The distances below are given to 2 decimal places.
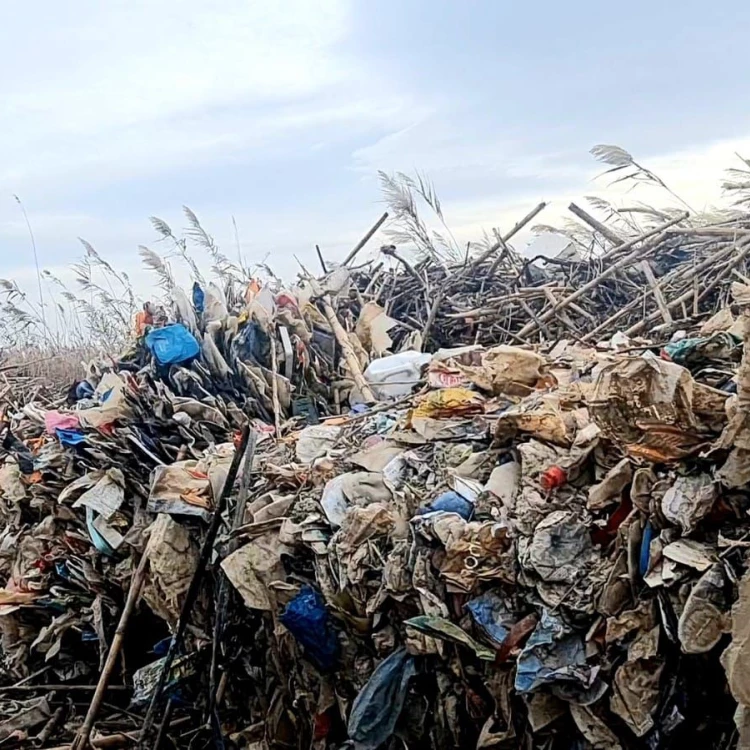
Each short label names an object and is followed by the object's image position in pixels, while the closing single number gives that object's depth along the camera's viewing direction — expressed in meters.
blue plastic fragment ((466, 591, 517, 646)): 1.96
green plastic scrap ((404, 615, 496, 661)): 1.97
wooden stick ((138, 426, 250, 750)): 2.62
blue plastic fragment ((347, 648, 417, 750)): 2.14
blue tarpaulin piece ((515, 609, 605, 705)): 1.79
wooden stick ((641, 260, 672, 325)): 3.94
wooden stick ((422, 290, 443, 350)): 4.88
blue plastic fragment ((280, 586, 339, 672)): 2.39
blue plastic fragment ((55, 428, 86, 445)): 3.61
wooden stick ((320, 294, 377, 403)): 4.07
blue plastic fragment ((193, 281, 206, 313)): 4.64
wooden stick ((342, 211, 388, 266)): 5.62
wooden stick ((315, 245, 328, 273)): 5.68
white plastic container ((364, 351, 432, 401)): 4.00
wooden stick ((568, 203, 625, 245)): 5.11
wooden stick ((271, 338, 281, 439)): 3.85
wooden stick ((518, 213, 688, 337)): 4.54
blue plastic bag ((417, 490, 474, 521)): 2.26
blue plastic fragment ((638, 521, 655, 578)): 1.80
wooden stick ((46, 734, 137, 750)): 2.81
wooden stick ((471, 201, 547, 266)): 5.21
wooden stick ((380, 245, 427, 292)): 5.48
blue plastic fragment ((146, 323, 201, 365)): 4.17
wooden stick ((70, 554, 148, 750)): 2.74
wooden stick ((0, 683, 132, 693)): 3.18
